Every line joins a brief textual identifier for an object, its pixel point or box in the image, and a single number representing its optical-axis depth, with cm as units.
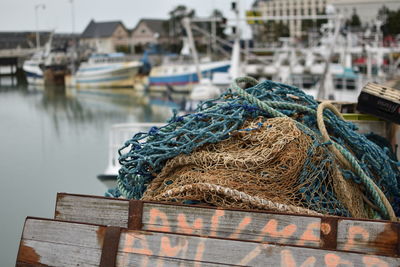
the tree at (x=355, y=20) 7556
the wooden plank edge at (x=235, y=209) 250
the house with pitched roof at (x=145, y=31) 11850
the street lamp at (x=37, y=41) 8388
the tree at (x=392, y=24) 7025
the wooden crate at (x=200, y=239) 234
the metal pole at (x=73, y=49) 7186
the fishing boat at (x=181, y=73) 5166
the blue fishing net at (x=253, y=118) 328
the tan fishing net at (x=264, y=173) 304
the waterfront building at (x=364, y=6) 7834
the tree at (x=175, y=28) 9258
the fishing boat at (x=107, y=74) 6431
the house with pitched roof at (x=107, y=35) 10622
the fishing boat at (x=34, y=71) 7325
